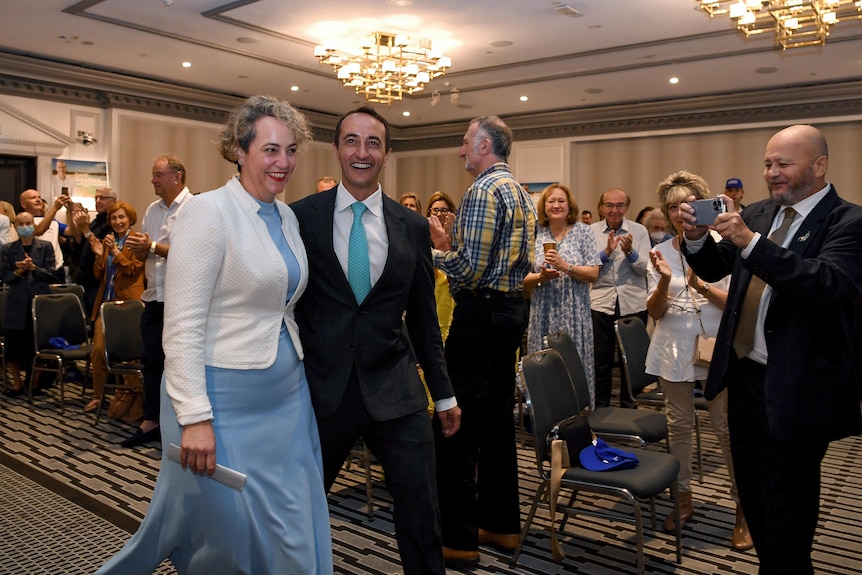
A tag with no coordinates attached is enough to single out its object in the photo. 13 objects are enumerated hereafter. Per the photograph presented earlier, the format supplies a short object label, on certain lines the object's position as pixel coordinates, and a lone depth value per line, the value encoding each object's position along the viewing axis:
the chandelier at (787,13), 6.49
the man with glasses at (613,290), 6.22
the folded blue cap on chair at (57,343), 6.27
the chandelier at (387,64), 8.77
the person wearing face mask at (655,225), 8.20
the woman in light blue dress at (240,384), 1.97
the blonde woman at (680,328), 3.67
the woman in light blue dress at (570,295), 4.81
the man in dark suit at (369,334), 2.28
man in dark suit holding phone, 2.40
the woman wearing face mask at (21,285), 6.79
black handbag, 3.19
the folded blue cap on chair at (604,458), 3.15
